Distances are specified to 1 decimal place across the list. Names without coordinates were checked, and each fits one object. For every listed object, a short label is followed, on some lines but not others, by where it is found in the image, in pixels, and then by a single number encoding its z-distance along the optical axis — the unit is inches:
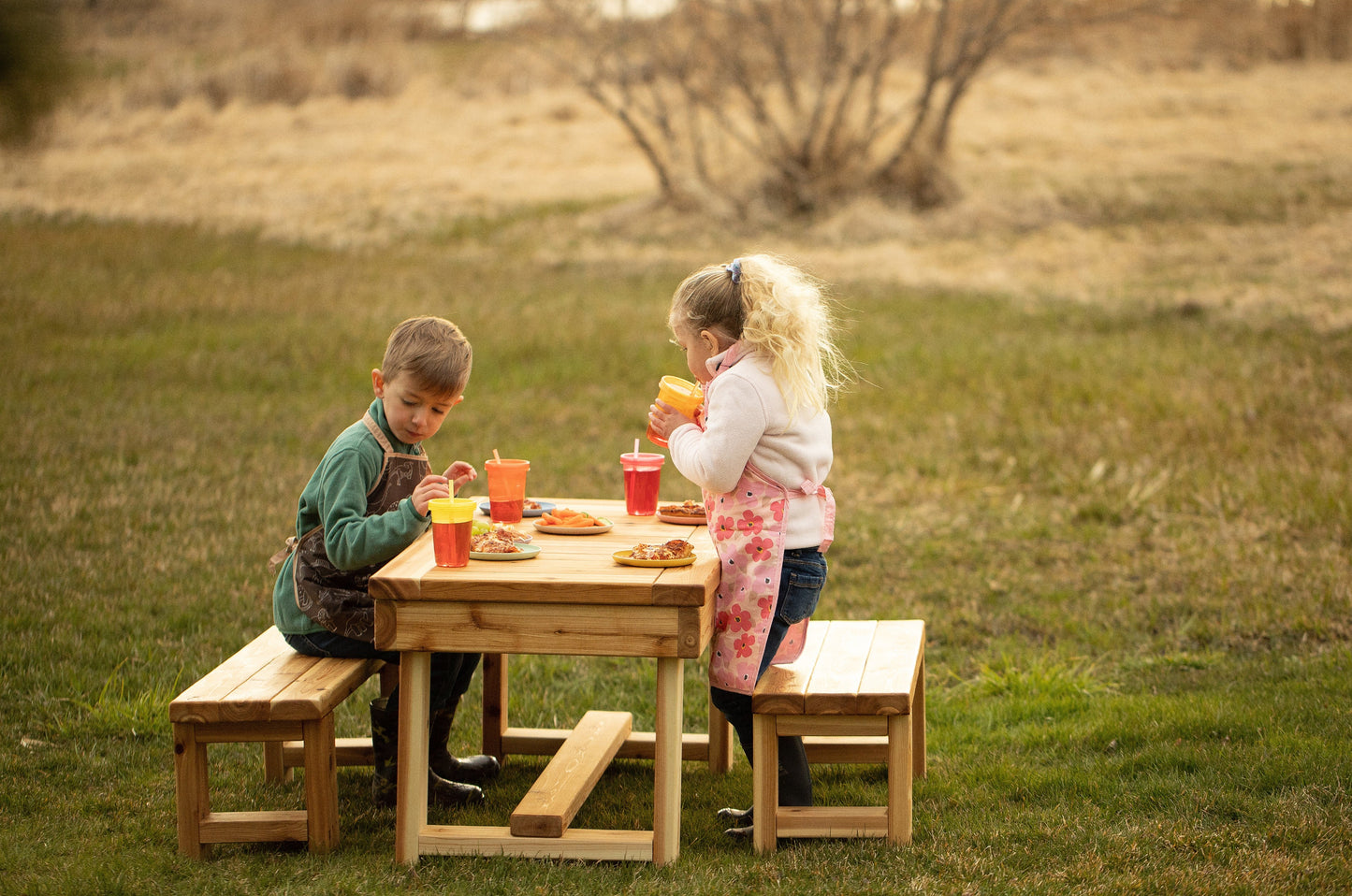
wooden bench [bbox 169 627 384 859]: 277.6
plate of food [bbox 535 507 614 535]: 315.0
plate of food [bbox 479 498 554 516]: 336.5
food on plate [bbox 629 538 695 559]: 285.1
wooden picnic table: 268.2
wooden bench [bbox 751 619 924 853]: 287.4
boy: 293.0
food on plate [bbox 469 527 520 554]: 286.0
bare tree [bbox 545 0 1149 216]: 1530.5
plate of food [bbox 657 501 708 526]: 332.5
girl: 287.1
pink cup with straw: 338.0
